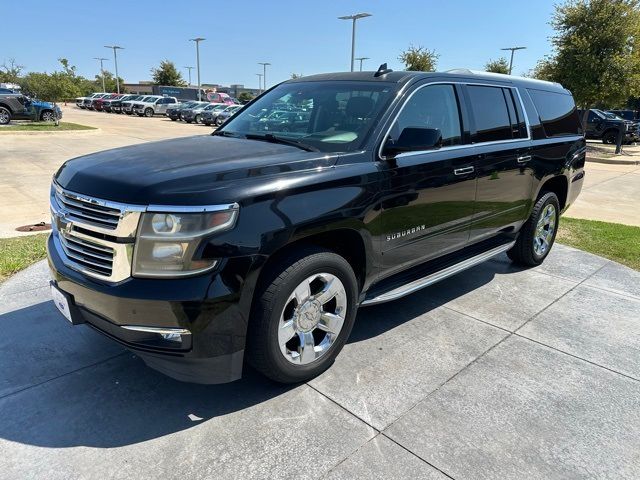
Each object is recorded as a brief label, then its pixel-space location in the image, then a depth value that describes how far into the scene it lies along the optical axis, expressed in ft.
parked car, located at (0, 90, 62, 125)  80.02
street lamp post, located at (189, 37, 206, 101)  163.94
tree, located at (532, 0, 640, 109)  64.54
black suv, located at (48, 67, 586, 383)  8.04
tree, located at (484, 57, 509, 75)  145.30
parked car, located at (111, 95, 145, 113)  143.74
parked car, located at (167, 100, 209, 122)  121.49
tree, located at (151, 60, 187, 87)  236.63
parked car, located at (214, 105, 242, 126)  110.57
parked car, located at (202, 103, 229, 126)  112.88
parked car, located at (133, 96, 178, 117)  139.03
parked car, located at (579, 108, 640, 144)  81.82
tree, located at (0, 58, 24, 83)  161.58
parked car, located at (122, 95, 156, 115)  139.57
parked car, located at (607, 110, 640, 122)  100.89
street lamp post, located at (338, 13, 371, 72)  106.14
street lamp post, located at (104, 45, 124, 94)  216.54
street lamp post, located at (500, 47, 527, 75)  143.54
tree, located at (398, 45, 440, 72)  115.34
